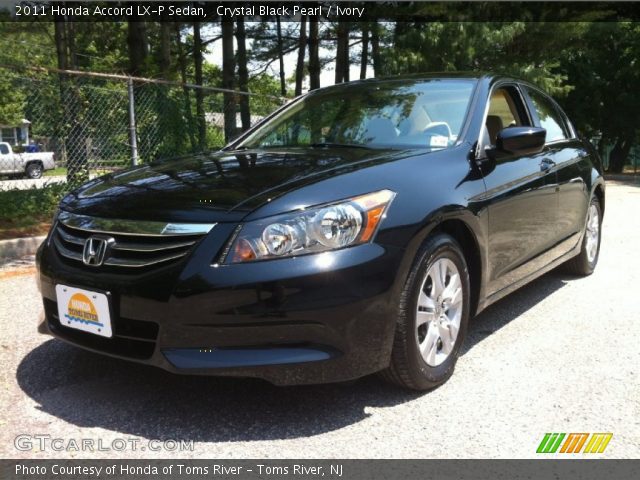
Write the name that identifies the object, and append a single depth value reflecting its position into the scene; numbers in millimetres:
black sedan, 2455
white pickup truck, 7811
